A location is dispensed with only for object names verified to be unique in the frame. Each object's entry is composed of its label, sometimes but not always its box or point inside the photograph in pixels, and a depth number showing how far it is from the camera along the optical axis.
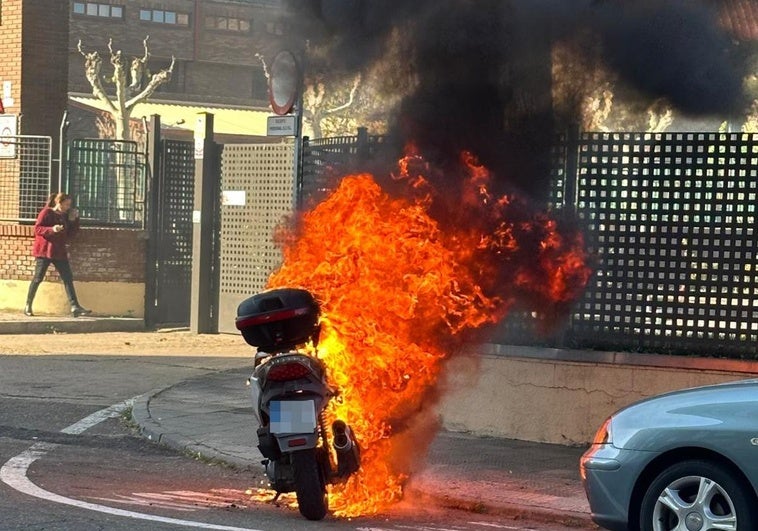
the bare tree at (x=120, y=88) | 46.28
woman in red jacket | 18.72
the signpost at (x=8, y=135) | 20.58
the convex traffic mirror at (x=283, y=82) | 11.98
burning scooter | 7.33
